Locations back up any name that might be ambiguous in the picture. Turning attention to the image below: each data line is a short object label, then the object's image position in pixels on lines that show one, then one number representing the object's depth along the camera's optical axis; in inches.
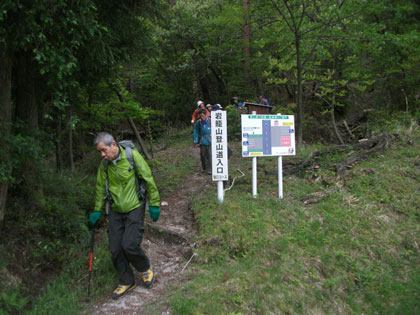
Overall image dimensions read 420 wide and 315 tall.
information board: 245.9
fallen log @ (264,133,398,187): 314.8
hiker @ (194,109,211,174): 335.6
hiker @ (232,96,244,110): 544.0
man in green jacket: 155.1
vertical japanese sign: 233.8
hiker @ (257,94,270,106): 545.9
